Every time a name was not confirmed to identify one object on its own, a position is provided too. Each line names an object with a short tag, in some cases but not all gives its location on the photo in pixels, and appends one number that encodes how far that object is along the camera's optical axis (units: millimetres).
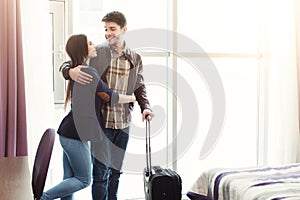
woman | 2492
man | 2641
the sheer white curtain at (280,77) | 3408
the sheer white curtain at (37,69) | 2729
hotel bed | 2068
